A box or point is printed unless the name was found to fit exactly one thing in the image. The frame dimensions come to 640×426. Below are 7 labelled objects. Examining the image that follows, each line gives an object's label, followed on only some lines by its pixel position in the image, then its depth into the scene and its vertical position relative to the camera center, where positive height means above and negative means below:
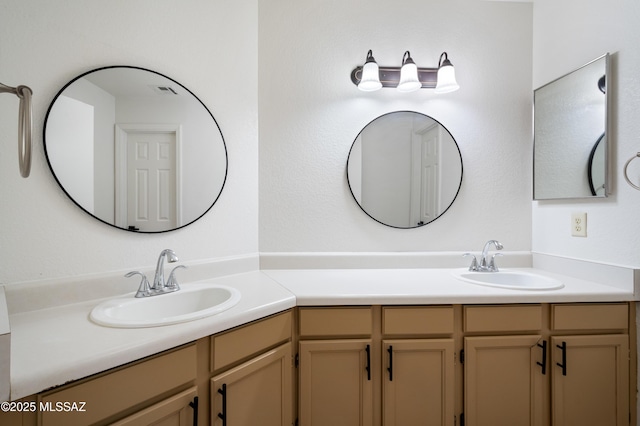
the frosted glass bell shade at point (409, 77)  1.62 +0.80
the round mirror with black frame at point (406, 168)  1.76 +0.28
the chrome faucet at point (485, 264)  1.63 -0.31
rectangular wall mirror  1.38 +0.43
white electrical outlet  1.46 -0.06
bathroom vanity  1.21 -0.64
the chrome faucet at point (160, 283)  1.18 -0.32
